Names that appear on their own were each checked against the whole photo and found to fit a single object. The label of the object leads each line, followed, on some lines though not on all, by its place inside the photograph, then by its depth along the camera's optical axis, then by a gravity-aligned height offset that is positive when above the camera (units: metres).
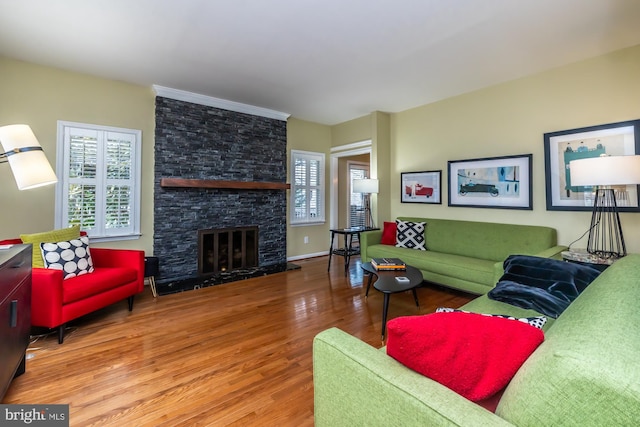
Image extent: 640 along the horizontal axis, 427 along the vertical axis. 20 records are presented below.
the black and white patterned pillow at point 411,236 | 4.00 -0.24
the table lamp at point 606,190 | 2.20 +0.27
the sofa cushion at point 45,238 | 2.45 -0.16
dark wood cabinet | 1.46 -0.52
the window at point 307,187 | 5.25 +0.62
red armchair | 2.19 -0.59
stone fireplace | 3.82 +0.51
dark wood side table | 4.34 -0.49
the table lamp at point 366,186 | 4.41 +0.52
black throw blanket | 1.76 -0.45
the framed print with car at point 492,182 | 3.41 +0.48
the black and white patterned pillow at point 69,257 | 2.47 -0.33
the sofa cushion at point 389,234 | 4.23 -0.22
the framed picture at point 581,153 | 2.71 +0.68
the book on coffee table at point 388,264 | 2.84 -0.46
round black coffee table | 2.32 -0.55
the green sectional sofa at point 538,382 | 0.54 -0.38
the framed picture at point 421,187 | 4.27 +0.51
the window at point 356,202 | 6.32 +0.39
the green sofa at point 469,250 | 3.06 -0.38
